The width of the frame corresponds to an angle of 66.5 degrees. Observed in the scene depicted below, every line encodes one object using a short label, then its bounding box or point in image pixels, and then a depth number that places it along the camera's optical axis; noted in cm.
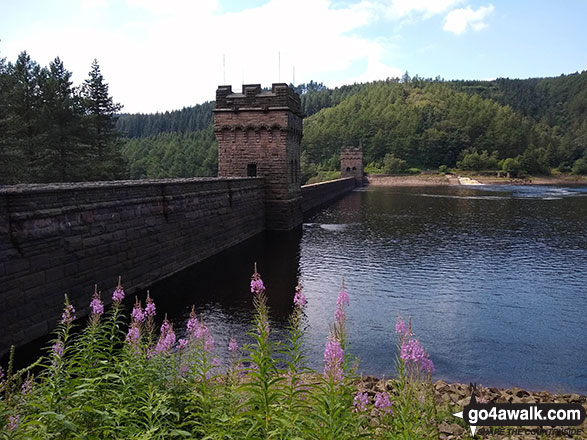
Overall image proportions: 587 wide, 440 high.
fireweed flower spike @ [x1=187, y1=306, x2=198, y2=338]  528
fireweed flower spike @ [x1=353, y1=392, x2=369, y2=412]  400
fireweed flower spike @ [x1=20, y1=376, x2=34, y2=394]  452
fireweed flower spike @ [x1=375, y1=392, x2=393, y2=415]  388
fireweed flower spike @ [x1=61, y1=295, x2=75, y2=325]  480
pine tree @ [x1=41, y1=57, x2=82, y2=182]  3675
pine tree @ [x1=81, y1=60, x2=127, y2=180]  4391
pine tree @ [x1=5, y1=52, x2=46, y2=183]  3117
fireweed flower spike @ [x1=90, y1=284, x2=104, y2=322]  495
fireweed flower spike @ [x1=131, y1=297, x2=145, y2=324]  529
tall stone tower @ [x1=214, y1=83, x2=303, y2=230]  2805
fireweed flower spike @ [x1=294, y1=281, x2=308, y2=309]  435
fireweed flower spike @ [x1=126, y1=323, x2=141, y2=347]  504
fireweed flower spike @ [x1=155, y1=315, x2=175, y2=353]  532
